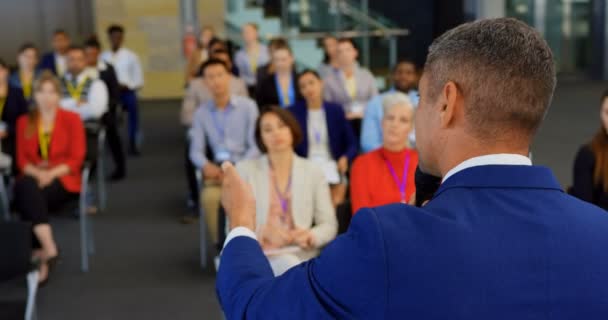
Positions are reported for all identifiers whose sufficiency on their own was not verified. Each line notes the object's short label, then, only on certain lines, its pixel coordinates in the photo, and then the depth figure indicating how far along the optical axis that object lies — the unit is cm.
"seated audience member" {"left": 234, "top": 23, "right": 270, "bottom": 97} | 946
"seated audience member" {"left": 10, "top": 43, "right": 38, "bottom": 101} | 849
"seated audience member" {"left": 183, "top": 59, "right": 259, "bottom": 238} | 600
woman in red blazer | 561
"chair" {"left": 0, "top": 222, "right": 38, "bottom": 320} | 396
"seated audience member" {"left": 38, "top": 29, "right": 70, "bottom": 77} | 963
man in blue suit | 103
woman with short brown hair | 421
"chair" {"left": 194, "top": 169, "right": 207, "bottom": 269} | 546
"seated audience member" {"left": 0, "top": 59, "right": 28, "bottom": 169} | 612
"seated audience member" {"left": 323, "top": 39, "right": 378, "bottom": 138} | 736
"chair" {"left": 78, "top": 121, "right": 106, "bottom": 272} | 553
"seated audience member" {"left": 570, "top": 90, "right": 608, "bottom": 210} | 423
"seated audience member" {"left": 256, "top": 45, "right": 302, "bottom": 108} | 736
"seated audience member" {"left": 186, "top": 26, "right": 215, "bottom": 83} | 914
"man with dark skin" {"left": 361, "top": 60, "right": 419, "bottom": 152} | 588
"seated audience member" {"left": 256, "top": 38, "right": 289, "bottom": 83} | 806
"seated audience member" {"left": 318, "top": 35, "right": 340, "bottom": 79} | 765
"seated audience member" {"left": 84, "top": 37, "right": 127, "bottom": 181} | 782
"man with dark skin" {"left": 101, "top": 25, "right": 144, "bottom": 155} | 934
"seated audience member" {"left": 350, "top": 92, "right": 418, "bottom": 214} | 417
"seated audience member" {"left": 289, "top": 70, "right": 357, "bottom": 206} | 594
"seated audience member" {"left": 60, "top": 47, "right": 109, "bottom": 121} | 721
